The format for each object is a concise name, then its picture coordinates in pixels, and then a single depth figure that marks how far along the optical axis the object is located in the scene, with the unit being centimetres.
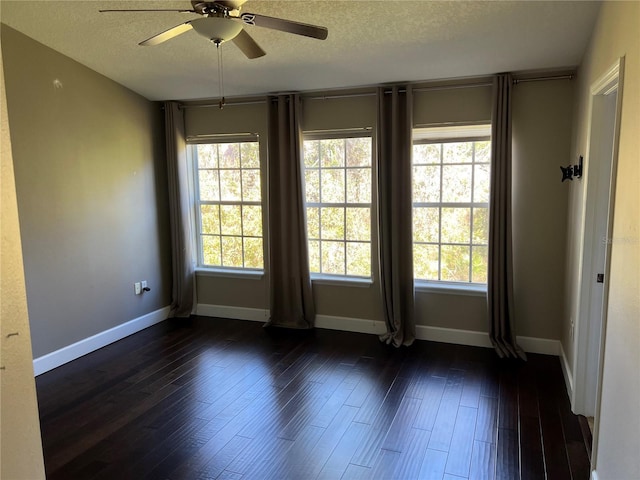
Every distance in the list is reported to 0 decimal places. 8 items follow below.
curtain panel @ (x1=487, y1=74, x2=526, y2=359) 367
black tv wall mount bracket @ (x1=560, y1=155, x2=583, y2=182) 299
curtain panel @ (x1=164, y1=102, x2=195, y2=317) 487
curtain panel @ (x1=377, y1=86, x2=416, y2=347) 402
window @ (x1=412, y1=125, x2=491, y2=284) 401
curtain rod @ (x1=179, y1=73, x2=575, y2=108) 360
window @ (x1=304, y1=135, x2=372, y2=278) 443
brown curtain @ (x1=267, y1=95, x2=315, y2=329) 443
